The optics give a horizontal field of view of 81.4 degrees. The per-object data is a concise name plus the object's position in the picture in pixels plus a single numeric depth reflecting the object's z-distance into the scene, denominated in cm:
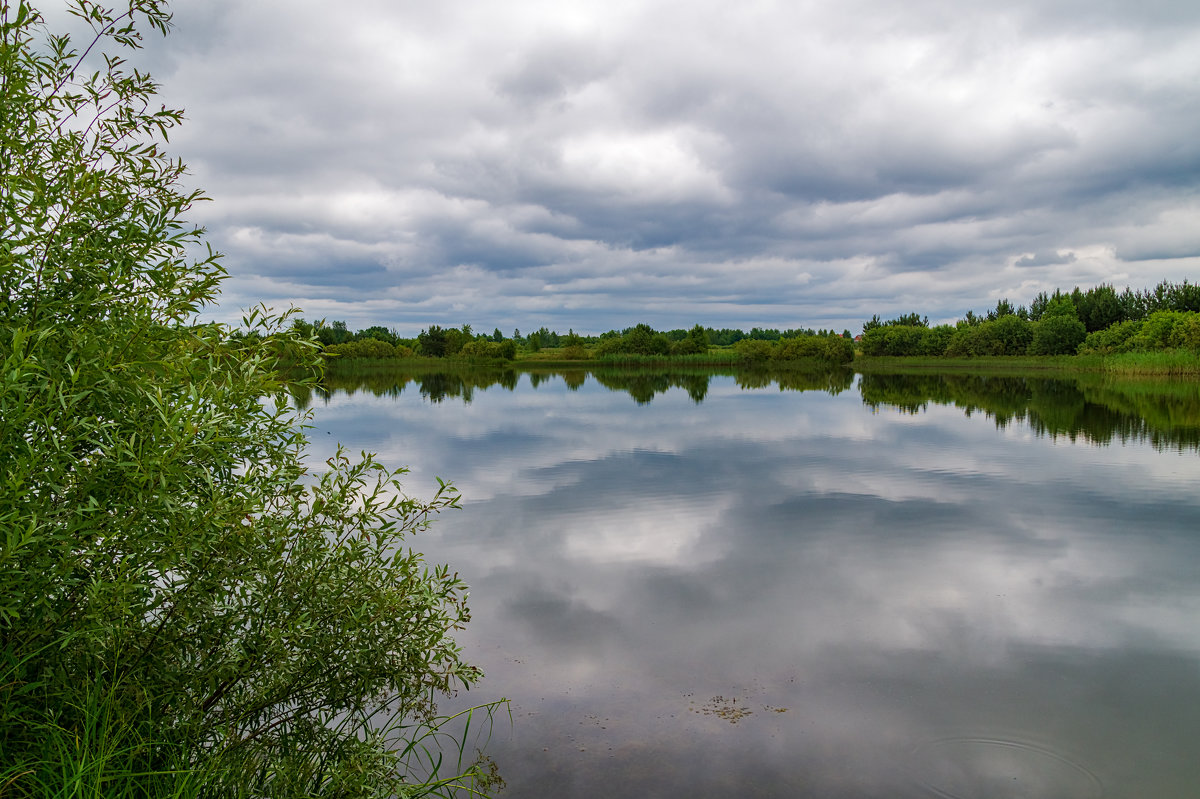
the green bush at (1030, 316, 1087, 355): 9325
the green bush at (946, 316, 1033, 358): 10006
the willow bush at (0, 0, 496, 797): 337
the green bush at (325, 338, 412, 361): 9574
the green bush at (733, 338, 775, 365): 11406
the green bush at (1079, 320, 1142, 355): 8100
